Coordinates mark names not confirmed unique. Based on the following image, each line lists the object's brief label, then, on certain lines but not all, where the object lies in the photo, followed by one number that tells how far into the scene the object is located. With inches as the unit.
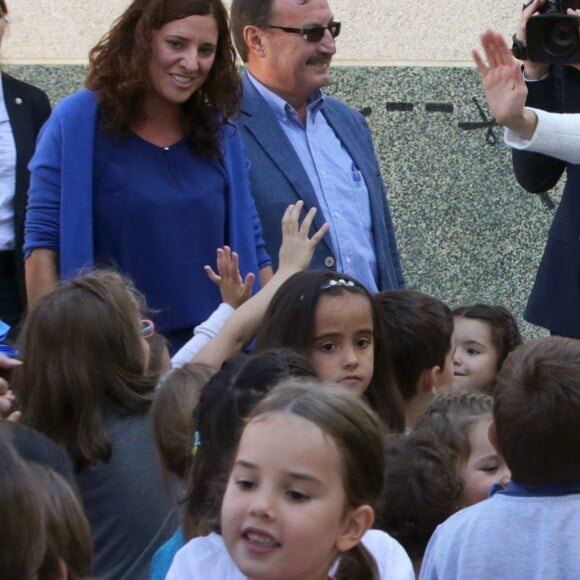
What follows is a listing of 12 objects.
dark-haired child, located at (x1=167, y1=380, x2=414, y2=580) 159.4
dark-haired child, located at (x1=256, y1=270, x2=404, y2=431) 261.0
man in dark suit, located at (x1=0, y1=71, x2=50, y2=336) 300.0
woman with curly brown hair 278.4
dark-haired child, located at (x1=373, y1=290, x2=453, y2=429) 295.5
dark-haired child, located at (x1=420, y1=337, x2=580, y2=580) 182.3
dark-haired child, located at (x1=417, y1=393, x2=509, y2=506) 236.9
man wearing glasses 316.3
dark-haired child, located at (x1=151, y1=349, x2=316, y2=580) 192.0
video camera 291.8
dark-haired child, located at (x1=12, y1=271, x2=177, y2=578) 216.8
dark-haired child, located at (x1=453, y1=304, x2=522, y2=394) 343.1
